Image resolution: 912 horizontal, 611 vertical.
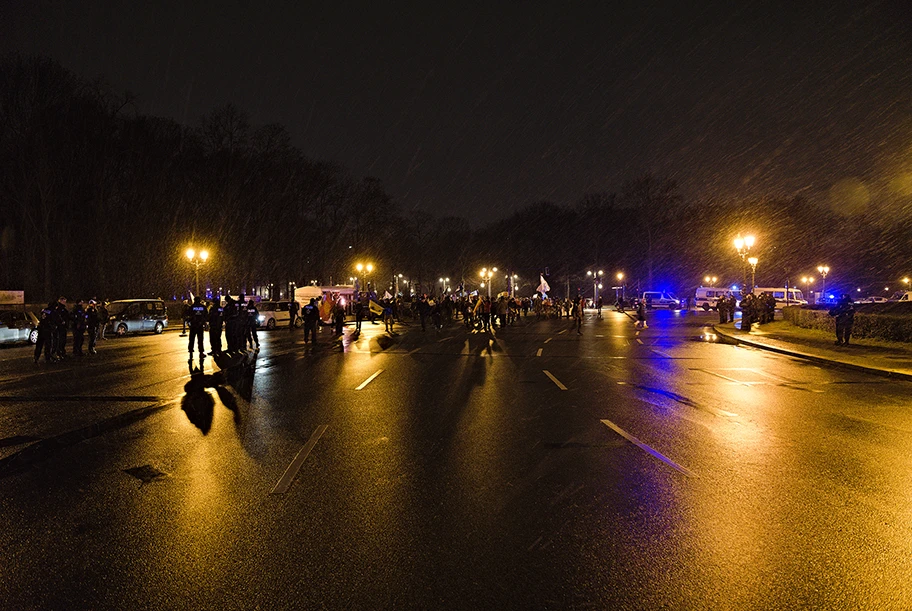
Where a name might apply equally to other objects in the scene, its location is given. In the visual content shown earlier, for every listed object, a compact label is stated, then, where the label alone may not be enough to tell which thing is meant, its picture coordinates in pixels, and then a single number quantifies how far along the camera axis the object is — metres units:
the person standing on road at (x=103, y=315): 25.89
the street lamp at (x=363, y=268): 70.38
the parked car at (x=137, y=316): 30.66
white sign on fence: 34.34
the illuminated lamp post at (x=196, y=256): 38.19
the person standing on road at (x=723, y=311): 39.81
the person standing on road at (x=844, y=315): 21.27
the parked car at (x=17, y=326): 24.67
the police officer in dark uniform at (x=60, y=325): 18.45
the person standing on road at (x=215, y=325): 16.78
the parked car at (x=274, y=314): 38.59
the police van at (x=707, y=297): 72.44
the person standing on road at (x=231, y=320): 16.96
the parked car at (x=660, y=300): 76.44
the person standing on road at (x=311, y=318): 24.38
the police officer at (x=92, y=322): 20.59
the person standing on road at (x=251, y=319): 18.53
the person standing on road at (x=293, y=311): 34.62
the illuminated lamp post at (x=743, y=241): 33.81
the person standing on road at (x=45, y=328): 17.94
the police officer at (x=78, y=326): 19.33
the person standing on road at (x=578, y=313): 32.67
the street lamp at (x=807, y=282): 89.32
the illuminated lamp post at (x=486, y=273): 86.67
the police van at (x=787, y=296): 61.98
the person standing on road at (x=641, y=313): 38.81
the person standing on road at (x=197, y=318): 16.16
